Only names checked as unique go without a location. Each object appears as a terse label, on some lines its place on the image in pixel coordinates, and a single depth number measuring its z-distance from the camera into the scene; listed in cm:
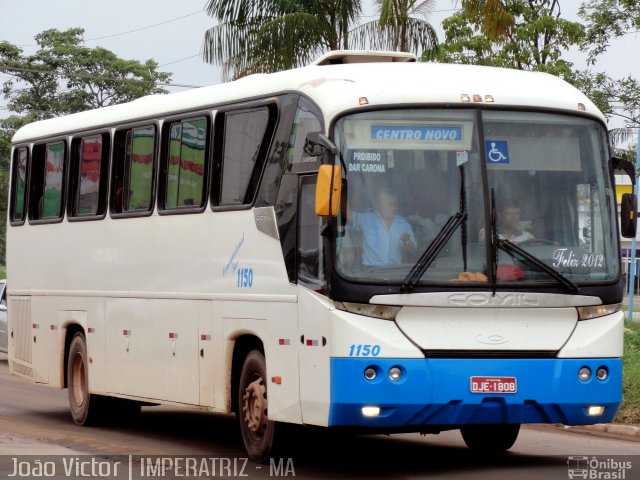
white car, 2734
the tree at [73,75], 7756
